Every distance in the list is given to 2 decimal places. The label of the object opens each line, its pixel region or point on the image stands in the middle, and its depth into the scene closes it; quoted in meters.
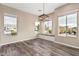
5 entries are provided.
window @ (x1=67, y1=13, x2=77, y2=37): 2.96
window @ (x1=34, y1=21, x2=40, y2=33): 5.64
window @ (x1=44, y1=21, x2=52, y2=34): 4.97
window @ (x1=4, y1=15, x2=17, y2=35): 3.49
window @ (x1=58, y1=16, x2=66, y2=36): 3.52
